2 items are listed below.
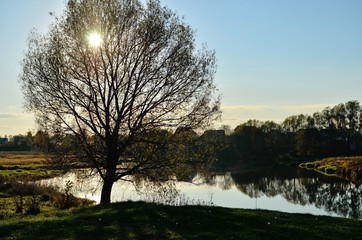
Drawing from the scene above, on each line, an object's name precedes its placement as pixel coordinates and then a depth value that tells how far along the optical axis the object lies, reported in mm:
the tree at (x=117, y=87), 22719
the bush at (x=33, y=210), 21109
